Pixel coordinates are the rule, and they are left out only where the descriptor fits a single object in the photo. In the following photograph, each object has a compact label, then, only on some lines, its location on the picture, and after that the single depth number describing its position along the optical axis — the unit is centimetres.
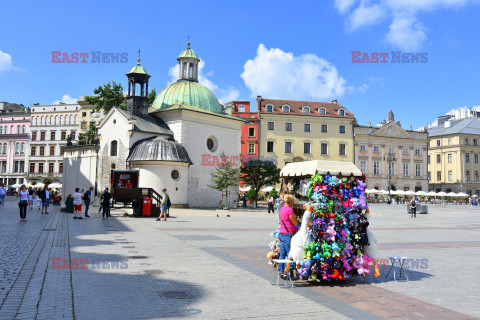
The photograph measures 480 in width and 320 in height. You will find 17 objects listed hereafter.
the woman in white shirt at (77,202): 2414
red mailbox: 2703
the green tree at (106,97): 5425
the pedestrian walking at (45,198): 2664
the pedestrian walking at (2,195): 3488
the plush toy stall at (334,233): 854
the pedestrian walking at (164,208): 2441
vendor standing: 895
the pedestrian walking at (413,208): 3397
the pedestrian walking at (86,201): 2436
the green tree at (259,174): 4625
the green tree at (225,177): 4009
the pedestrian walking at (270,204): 3734
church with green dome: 3741
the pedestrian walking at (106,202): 2434
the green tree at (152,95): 5731
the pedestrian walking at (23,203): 2083
